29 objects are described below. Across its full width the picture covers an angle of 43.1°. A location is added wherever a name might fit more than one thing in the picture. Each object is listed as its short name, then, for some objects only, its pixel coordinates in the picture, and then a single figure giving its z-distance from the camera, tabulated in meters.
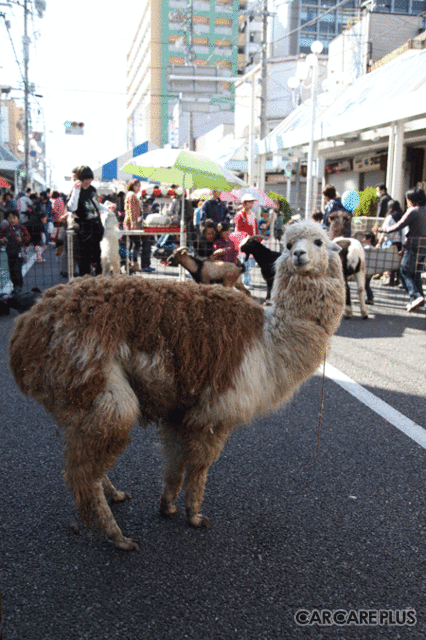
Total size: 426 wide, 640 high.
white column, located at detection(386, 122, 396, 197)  14.84
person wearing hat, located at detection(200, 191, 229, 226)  12.30
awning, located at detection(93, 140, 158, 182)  13.04
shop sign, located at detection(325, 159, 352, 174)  24.92
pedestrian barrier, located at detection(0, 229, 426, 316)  9.61
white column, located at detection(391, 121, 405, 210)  14.46
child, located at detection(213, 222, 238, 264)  9.65
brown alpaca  2.38
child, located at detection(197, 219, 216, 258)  9.84
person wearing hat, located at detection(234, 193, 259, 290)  11.27
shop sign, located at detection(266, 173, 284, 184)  42.72
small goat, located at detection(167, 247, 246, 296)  8.20
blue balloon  11.27
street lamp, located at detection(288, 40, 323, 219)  16.95
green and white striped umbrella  9.69
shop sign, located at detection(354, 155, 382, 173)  21.53
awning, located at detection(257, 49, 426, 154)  13.55
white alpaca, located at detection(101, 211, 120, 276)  9.01
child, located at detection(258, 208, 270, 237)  18.08
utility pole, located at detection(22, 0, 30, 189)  31.95
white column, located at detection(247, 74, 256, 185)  25.15
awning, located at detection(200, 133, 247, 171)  30.44
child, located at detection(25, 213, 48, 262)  11.76
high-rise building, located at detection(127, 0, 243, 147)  65.00
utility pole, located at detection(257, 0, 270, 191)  24.25
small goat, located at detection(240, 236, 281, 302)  8.69
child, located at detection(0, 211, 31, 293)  9.24
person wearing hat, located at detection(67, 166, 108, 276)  8.39
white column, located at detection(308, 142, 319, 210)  17.53
